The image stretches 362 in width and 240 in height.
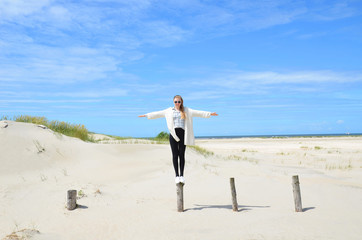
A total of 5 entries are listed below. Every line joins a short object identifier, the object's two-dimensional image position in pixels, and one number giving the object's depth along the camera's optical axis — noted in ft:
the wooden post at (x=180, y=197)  30.40
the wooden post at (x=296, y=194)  31.83
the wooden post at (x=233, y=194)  31.60
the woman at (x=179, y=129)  29.32
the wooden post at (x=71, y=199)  31.04
